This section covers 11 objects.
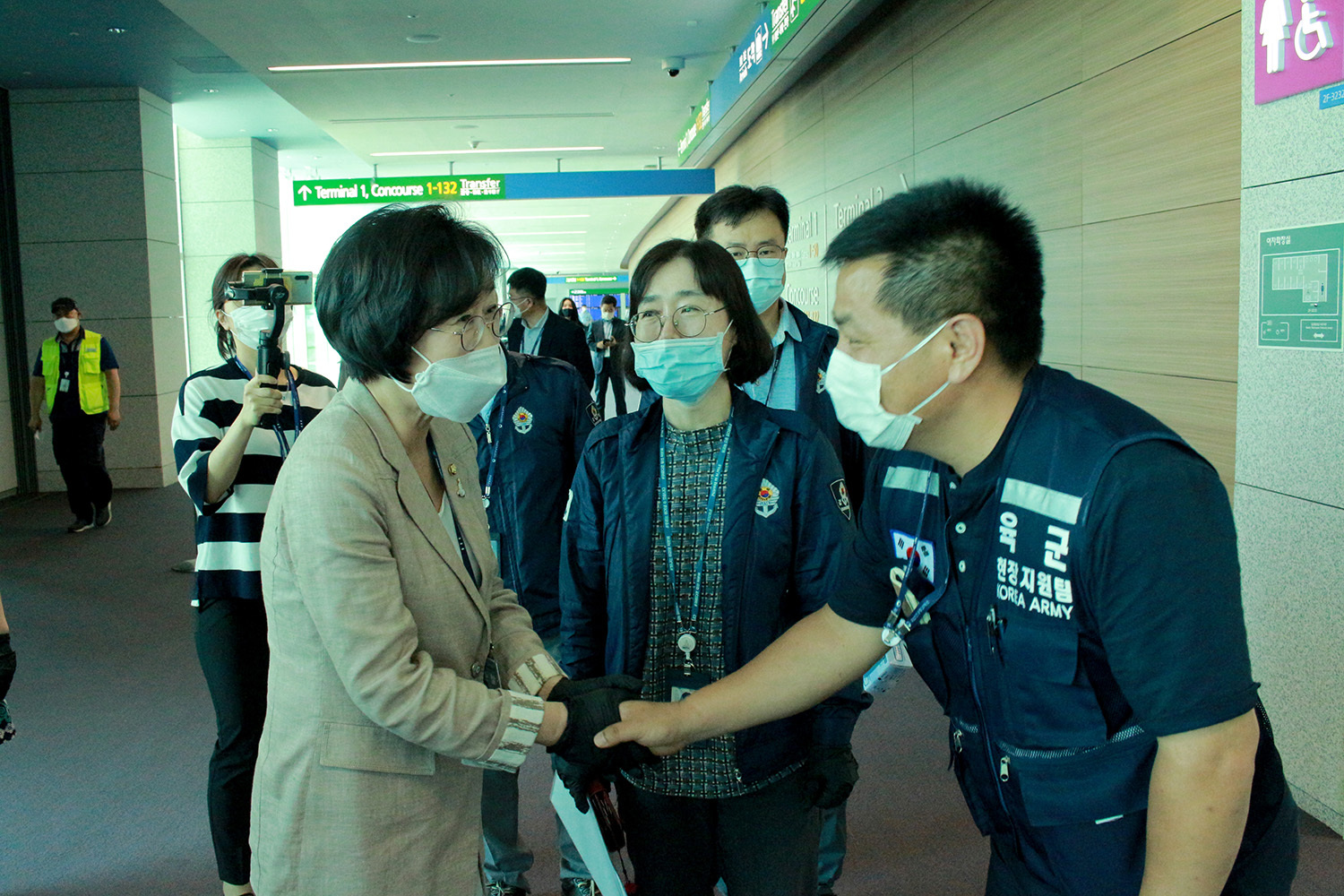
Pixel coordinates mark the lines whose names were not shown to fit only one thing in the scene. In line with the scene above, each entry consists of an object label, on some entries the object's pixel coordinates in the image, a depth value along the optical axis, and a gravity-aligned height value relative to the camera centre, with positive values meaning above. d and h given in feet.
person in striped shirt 7.79 -1.59
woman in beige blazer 4.28 -1.15
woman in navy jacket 5.65 -1.26
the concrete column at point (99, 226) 30.19 +4.78
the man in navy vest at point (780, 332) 8.61 +0.32
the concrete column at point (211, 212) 38.24 +6.47
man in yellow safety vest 23.76 -0.30
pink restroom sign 8.15 +2.71
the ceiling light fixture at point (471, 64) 30.22 +9.65
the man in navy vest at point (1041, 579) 3.31 -0.83
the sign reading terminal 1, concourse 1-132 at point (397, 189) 41.01 +7.78
